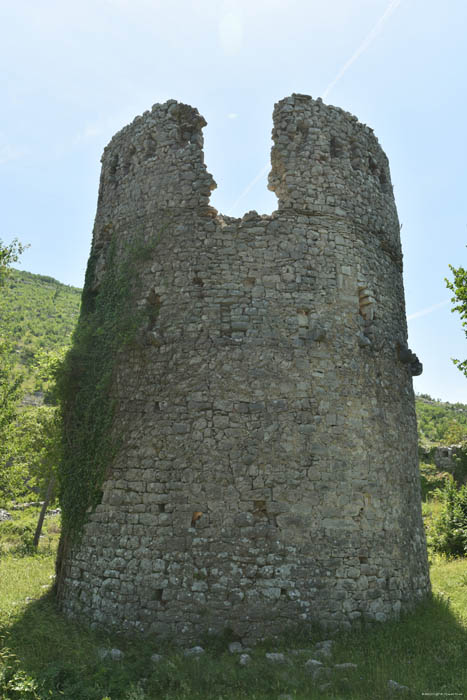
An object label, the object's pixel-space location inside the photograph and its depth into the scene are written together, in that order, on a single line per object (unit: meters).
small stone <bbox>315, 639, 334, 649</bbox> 7.11
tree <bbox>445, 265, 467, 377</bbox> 11.28
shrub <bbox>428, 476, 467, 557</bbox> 14.23
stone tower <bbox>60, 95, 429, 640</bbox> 7.81
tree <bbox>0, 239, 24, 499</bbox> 13.51
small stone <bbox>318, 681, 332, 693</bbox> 6.00
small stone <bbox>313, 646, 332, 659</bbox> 6.80
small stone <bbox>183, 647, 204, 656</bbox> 6.99
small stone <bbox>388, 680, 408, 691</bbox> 5.94
